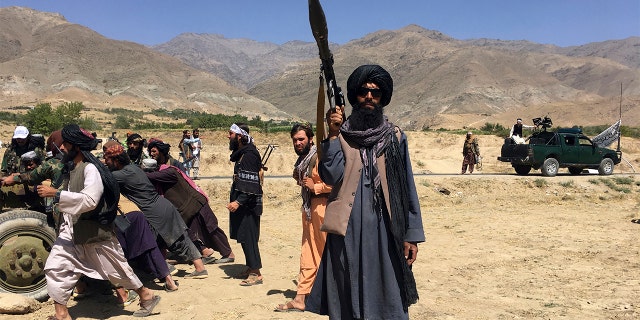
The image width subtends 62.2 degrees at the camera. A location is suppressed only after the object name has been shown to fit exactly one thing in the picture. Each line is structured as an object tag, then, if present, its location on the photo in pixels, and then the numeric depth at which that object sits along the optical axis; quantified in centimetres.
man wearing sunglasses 292
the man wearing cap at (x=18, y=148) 645
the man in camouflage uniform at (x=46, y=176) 485
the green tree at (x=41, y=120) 2984
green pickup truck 1744
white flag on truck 2375
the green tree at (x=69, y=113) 3200
